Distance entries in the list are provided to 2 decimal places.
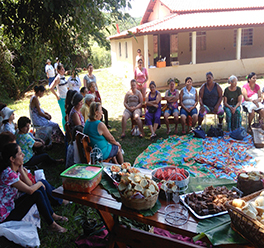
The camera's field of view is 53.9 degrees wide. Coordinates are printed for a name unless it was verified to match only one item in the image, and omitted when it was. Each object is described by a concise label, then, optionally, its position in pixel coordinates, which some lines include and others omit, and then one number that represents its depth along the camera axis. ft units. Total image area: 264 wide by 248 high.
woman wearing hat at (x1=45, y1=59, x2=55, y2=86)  40.53
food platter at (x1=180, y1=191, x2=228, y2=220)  7.04
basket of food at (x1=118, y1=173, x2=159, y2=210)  7.38
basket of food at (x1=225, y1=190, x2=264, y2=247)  5.75
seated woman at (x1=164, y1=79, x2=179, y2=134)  22.94
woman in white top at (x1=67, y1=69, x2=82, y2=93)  24.80
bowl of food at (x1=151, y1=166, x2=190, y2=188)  8.27
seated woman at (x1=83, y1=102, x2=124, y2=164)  13.69
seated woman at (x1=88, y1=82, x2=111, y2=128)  23.30
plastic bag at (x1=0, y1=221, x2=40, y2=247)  9.45
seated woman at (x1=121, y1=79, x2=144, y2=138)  22.61
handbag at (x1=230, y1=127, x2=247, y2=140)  20.30
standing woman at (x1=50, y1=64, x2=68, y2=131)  24.04
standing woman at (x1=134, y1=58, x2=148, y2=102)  30.87
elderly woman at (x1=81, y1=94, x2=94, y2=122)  18.62
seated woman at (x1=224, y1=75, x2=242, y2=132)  21.93
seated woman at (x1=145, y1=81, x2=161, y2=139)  22.39
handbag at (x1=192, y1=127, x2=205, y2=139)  21.20
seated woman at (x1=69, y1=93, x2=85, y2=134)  15.88
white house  45.24
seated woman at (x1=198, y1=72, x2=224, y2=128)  22.47
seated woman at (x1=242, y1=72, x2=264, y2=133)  21.97
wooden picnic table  7.04
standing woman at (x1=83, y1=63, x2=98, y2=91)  26.86
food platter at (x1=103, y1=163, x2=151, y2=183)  9.47
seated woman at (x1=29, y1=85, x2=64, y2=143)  19.54
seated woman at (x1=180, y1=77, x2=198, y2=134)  22.53
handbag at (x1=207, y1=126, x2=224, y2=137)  21.22
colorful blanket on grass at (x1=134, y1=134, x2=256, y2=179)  16.15
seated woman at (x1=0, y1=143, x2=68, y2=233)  9.73
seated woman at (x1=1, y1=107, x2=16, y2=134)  16.24
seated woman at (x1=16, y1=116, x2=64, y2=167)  15.07
